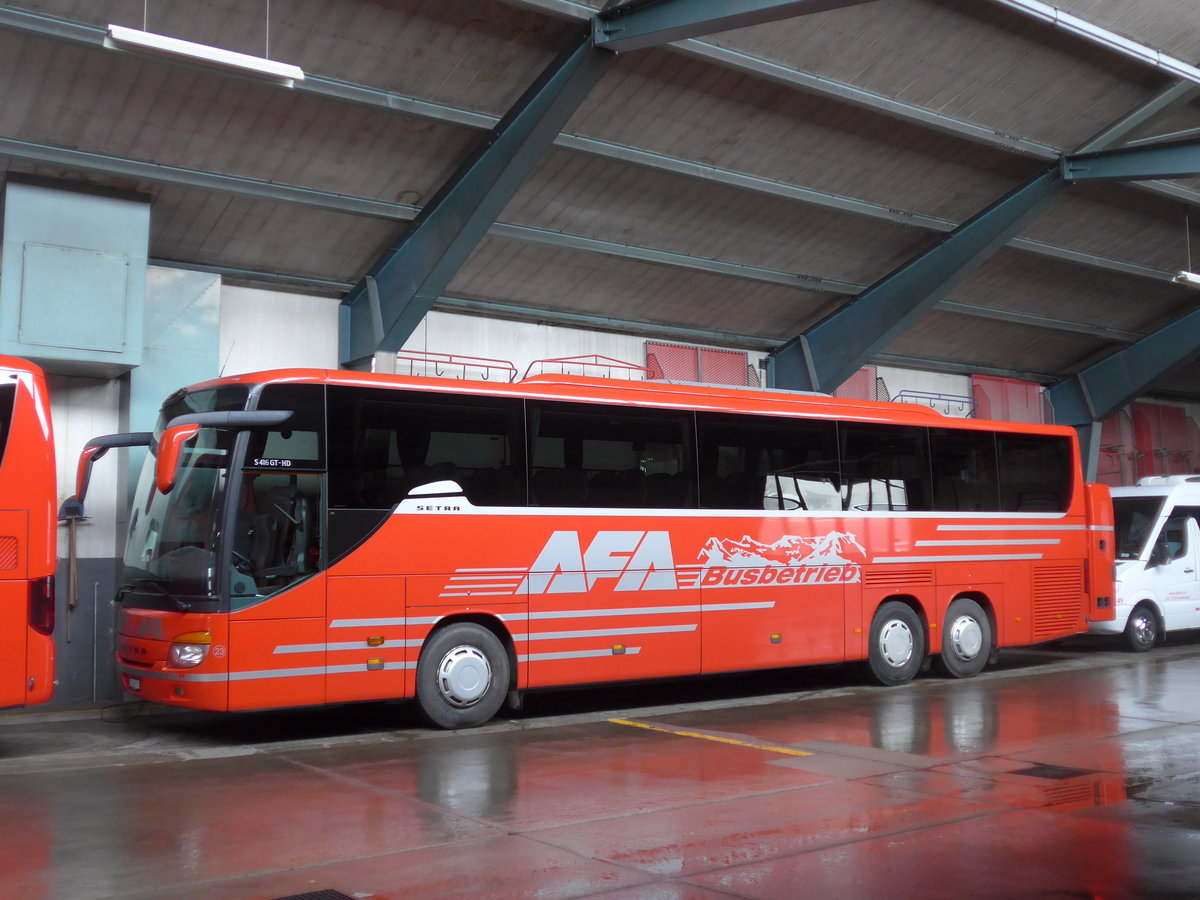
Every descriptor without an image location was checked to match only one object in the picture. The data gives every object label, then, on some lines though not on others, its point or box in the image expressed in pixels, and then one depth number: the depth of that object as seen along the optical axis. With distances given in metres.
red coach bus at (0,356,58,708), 8.64
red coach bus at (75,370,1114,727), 9.43
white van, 17.00
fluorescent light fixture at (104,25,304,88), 8.66
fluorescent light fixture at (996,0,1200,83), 13.67
